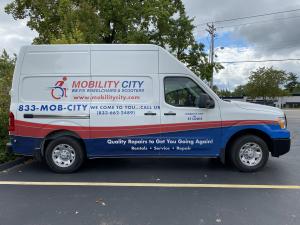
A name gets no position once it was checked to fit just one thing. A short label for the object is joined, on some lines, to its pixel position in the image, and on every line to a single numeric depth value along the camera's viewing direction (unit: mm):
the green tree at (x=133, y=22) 14218
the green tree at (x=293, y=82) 77615
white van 4564
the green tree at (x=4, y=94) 5373
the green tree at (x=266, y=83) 42995
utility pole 28496
